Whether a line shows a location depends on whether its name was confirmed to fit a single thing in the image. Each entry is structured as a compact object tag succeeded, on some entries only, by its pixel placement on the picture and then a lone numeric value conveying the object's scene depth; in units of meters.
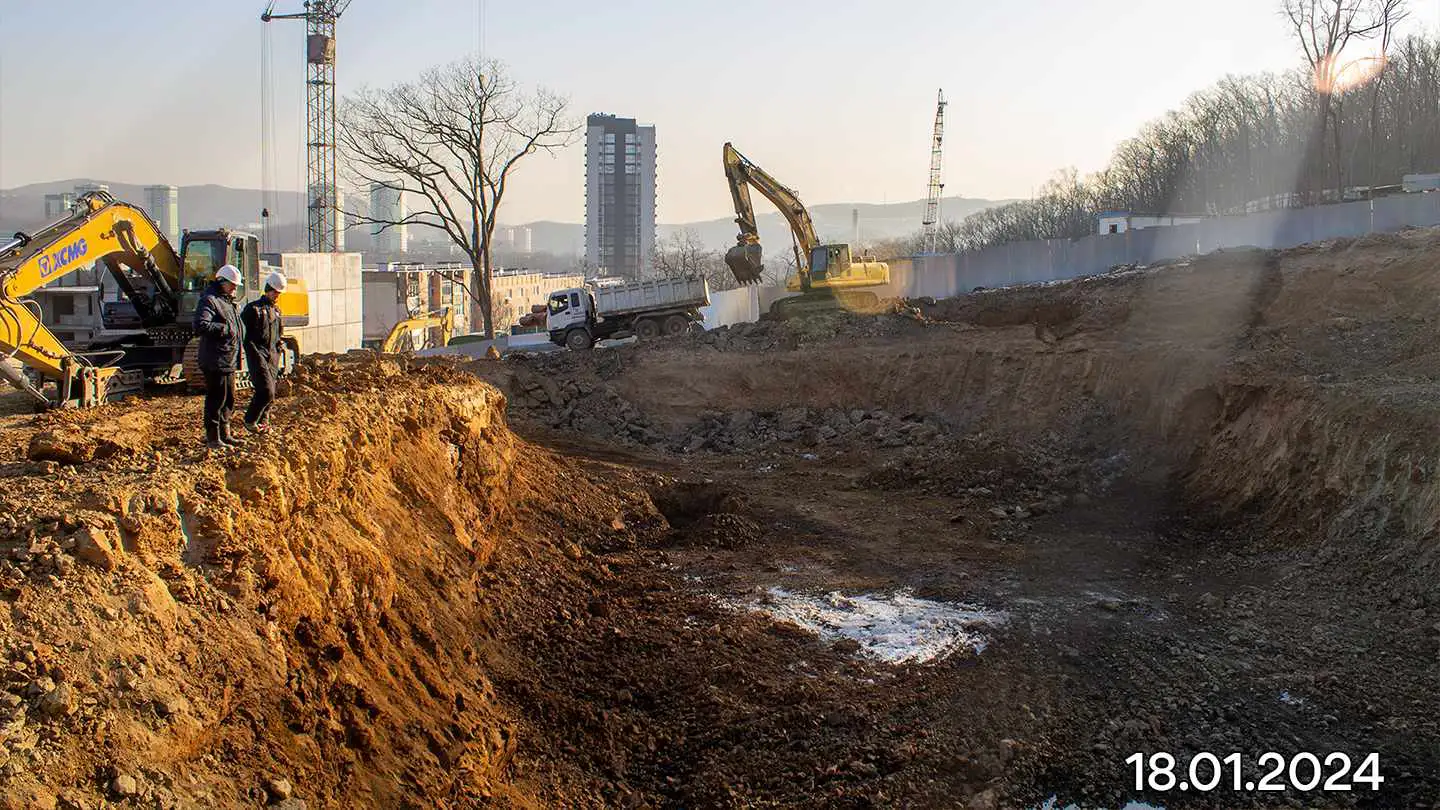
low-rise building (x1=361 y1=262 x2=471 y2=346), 64.12
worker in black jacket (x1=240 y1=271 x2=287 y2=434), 9.23
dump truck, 31.33
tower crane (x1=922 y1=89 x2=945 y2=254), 95.07
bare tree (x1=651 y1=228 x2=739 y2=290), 80.81
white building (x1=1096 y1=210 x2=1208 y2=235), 49.38
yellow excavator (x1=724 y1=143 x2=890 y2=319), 29.06
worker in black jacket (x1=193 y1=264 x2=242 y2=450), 8.55
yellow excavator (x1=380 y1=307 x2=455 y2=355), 29.37
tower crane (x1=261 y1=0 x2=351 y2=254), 55.47
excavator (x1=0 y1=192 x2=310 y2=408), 11.72
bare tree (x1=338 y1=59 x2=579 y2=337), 39.41
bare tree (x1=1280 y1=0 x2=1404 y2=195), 36.28
